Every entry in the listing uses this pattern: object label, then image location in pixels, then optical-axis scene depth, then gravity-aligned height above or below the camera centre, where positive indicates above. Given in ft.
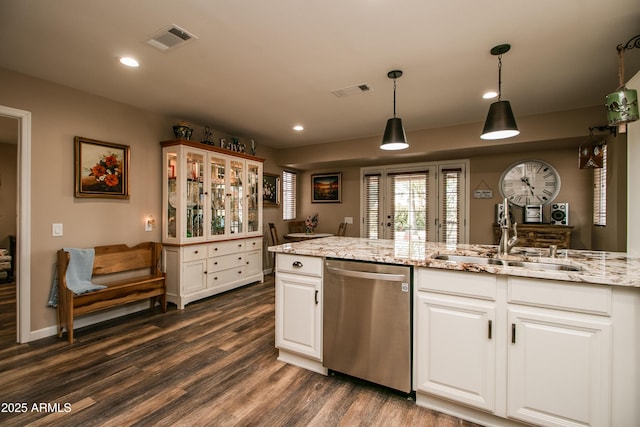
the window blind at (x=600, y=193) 11.82 +0.90
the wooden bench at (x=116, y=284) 9.37 -2.56
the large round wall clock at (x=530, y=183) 14.29 +1.55
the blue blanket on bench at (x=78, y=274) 9.64 -2.08
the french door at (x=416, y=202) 16.72 +0.70
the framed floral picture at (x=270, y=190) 18.81 +1.51
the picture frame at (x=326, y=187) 20.36 +1.80
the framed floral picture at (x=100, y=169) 10.32 +1.60
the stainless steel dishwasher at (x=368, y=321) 6.41 -2.45
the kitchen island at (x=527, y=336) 4.81 -2.19
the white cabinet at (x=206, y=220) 12.59 -0.33
